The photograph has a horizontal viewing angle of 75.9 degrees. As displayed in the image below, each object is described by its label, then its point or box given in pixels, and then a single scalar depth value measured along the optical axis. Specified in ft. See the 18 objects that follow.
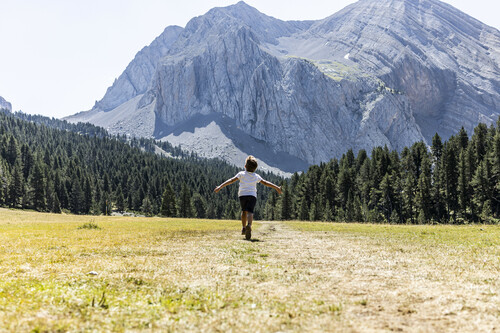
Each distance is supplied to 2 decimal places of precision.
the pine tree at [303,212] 272.10
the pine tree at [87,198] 412.36
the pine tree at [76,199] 410.52
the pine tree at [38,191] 361.92
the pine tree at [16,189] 348.98
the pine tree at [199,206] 390.58
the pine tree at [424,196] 234.17
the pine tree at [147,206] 424.25
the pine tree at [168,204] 291.17
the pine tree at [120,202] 419.74
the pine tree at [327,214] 256.13
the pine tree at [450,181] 234.58
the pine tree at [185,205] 304.61
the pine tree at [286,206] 291.38
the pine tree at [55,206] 366.96
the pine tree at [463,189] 222.89
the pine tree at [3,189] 340.39
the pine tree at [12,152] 471.78
